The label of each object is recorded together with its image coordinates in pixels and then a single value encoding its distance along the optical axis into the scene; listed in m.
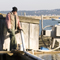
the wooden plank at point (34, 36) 11.78
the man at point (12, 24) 10.42
